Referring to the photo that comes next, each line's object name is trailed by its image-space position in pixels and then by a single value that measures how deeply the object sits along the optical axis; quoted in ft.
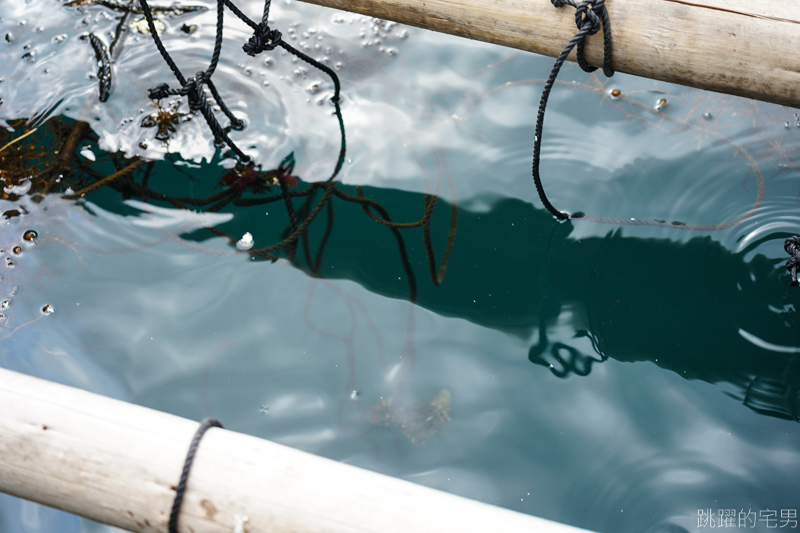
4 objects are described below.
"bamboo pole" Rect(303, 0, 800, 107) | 6.77
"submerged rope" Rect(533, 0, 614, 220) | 6.82
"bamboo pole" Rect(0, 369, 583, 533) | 6.36
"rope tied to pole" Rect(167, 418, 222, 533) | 6.39
